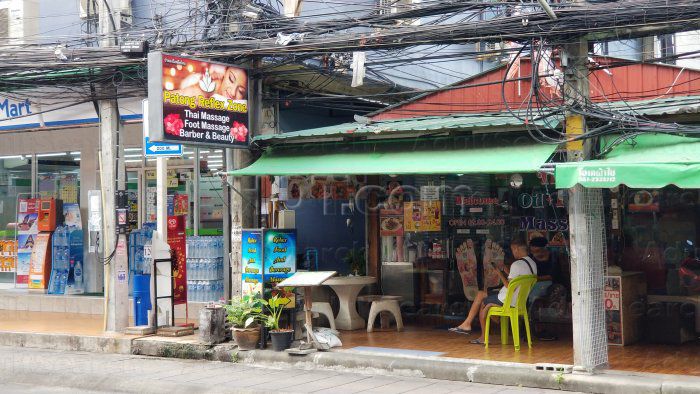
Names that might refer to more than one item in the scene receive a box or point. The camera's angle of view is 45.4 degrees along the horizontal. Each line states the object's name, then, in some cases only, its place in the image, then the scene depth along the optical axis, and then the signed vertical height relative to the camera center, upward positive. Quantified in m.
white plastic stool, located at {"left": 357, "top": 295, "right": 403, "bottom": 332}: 13.10 -1.10
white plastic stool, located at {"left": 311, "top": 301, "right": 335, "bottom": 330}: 13.11 -1.08
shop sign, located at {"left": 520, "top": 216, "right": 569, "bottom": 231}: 13.02 +0.18
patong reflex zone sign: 10.61 +1.88
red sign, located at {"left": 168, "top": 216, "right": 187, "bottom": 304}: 13.30 -0.15
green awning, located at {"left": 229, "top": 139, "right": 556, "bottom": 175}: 9.98 +1.06
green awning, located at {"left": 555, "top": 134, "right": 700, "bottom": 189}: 8.48 +0.71
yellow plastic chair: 11.16 -0.97
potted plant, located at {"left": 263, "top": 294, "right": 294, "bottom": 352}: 11.41 -1.14
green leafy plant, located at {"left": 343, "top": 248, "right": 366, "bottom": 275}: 14.75 -0.38
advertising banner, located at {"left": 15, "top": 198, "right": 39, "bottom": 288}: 17.09 +0.22
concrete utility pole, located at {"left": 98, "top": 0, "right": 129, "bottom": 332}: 13.05 +0.66
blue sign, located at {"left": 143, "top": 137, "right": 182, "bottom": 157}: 12.45 +1.41
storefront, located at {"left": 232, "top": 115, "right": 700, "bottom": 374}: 10.33 +0.19
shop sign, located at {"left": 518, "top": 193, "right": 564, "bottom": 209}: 13.00 +0.55
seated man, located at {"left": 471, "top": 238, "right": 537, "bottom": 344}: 11.30 -0.49
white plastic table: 13.30 -0.94
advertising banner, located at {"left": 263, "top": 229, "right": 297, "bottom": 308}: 11.90 -0.25
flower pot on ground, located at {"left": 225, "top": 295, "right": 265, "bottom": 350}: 11.58 -1.08
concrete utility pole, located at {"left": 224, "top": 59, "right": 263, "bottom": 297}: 12.31 +0.73
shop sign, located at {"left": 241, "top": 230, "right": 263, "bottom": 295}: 11.96 -0.29
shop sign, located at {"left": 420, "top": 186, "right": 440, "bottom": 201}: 14.11 +0.76
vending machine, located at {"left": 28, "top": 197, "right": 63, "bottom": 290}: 16.64 +0.03
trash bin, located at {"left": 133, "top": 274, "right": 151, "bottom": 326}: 13.23 -0.87
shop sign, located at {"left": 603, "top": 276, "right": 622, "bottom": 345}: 11.36 -1.02
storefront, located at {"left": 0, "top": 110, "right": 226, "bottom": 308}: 15.36 +1.10
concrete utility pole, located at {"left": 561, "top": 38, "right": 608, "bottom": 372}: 9.64 -0.11
